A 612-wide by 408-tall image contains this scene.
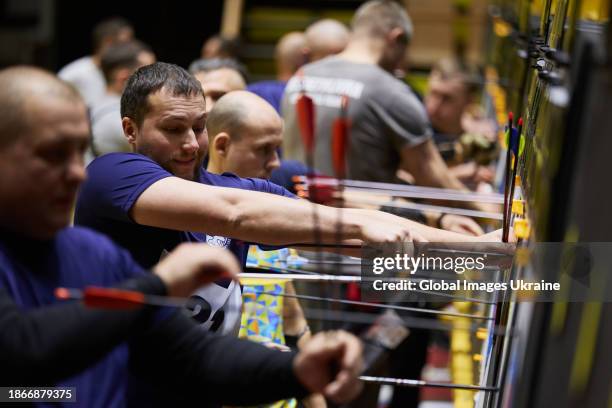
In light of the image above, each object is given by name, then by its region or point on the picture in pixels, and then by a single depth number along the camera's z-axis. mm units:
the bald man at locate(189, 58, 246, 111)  8645
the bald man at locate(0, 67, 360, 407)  3421
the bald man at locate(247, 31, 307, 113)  13232
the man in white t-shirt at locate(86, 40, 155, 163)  10162
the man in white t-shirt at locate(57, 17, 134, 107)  15612
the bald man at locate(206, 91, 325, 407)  7088
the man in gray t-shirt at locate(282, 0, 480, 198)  9389
